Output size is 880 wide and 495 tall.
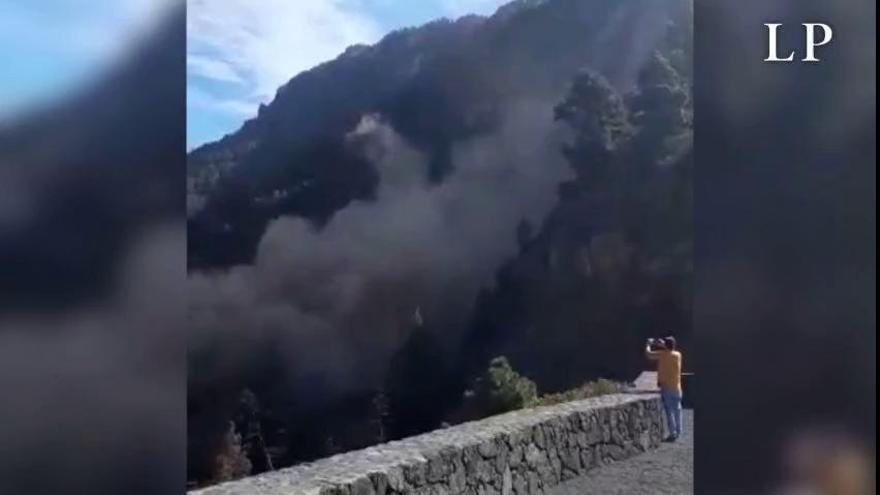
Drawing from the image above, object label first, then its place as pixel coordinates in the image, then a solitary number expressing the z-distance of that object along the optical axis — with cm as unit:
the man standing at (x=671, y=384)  757
